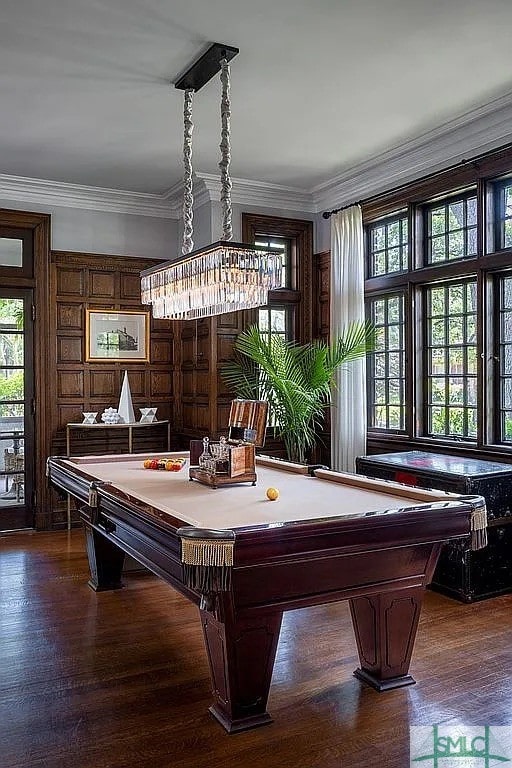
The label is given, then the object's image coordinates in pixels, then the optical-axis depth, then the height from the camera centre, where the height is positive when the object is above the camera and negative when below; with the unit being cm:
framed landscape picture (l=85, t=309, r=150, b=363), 643 +48
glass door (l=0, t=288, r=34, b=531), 614 -20
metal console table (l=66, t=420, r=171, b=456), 611 -35
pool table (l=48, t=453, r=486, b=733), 241 -62
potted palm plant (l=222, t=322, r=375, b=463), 568 +8
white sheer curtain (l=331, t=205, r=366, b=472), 586 +55
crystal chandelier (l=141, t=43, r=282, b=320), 356 +62
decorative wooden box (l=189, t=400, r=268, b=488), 350 -34
